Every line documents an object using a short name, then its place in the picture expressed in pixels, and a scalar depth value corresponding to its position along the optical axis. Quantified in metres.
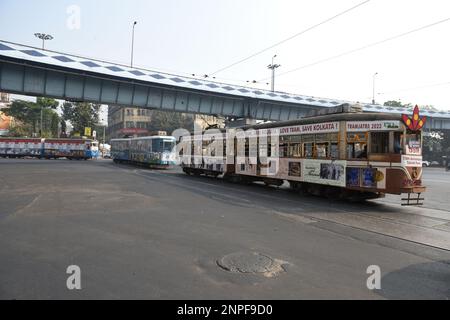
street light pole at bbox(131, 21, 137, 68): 37.39
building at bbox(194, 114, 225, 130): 79.46
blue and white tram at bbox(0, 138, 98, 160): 51.22
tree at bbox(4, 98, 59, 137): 73.50
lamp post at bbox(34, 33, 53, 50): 47.86
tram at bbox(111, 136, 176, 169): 30.55
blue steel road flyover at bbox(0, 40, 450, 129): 25.66
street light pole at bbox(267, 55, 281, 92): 45.93
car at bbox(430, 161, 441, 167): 68.19
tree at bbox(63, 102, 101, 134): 78.31
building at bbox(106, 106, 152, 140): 88.81
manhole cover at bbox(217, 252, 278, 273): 5.04
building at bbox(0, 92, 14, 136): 82.56
